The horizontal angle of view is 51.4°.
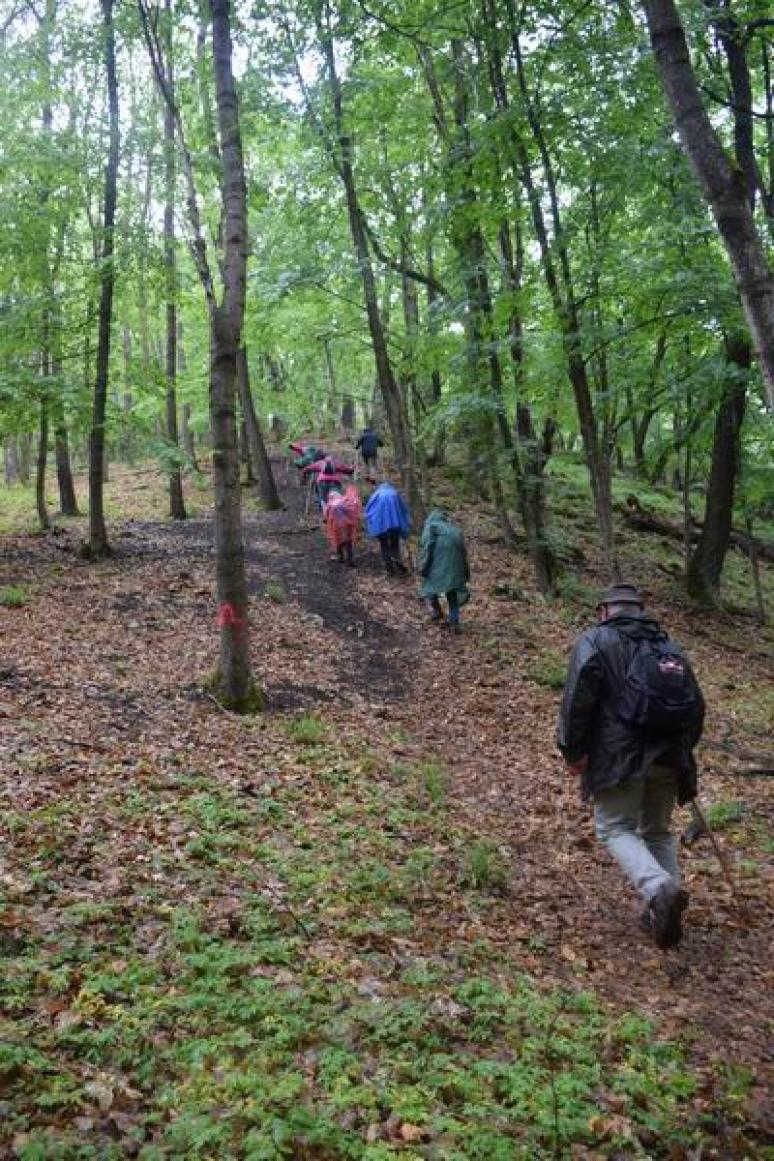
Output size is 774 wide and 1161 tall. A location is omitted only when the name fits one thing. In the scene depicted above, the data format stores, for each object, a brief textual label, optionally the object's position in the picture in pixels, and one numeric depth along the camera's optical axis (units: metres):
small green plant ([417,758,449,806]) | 7.63
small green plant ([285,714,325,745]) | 8.43
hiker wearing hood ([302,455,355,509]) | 18.83
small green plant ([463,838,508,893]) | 6.03
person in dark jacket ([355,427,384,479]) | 23.62
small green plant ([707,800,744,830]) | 7.33
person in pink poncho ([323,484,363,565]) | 16.31
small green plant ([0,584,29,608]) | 11.83
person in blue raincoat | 15.26
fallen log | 23.39
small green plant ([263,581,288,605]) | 13.87
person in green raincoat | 12.77
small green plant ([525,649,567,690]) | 11.17
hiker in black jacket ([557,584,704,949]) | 5.20
